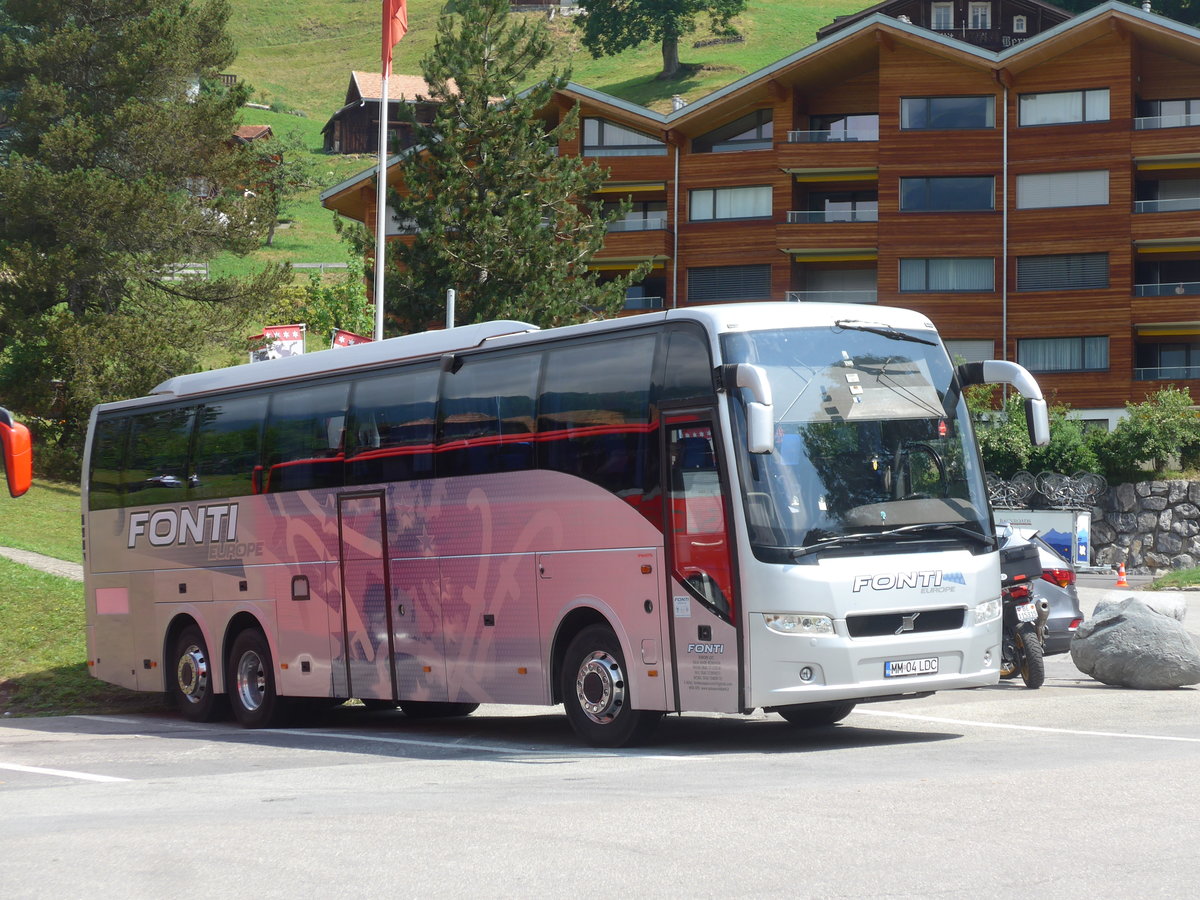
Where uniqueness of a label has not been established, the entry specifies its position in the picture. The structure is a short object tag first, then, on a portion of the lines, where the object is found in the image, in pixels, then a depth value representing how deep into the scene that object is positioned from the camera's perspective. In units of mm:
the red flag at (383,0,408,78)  28891
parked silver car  19422
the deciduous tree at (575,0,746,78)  123500
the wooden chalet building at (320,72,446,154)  150250
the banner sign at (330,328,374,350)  20297
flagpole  26906
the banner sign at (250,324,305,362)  22531
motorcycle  17062
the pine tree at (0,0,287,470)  42000
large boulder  16469
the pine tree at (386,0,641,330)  40969
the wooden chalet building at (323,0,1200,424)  56438
